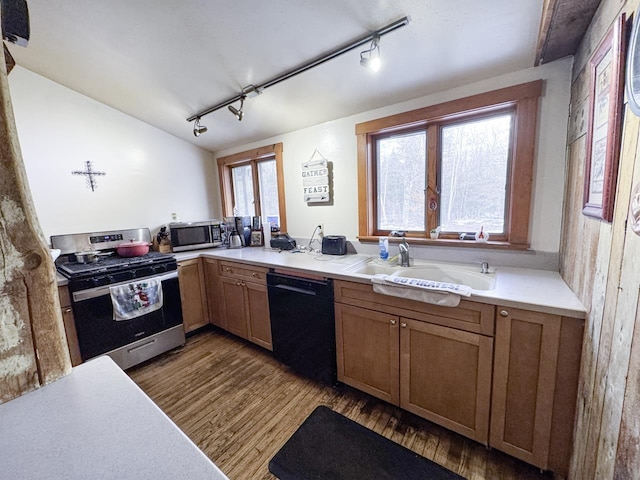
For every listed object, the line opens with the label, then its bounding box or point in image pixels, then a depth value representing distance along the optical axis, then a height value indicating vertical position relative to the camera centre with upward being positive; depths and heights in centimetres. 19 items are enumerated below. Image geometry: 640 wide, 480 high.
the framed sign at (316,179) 245 +24
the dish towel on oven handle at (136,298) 215 -70
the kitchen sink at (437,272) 167 -49
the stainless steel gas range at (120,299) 204 -69
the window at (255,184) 292 +29
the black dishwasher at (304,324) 187 -86
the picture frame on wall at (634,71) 74 +34
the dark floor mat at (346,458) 131 -130
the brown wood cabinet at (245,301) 231 -84
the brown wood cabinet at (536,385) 117 -86
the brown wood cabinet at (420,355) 138 -88
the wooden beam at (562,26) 109 +74
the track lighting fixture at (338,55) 140 +88
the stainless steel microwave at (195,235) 284 -26
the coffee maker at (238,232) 308 -26
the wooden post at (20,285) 55 -14
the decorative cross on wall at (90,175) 254 +38
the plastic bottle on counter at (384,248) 213 -36
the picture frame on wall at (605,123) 86 +25
